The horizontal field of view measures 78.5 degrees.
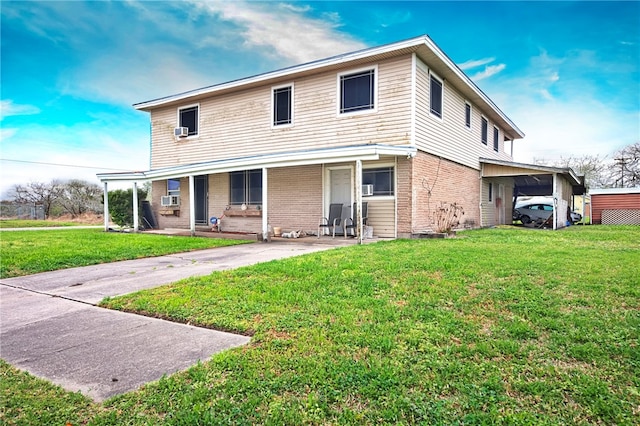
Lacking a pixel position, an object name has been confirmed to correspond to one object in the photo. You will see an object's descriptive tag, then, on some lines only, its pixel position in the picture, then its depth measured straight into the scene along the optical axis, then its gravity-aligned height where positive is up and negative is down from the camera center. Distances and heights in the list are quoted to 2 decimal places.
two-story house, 10.82 +2.23
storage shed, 21.12 +0.30
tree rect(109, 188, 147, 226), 16.20 +0.26
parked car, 19.94 -0.03
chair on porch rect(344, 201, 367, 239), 11.31 -0.27
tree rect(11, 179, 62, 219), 28.98 +1.52
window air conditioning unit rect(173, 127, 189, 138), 15.50 +3.19
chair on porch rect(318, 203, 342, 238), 11.82 -0.19
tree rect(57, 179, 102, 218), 29.06 +1.15
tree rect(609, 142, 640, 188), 34.50 +4.03
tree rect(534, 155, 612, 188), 36.41 +4.03
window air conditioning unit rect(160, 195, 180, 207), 15.63 +0.49
